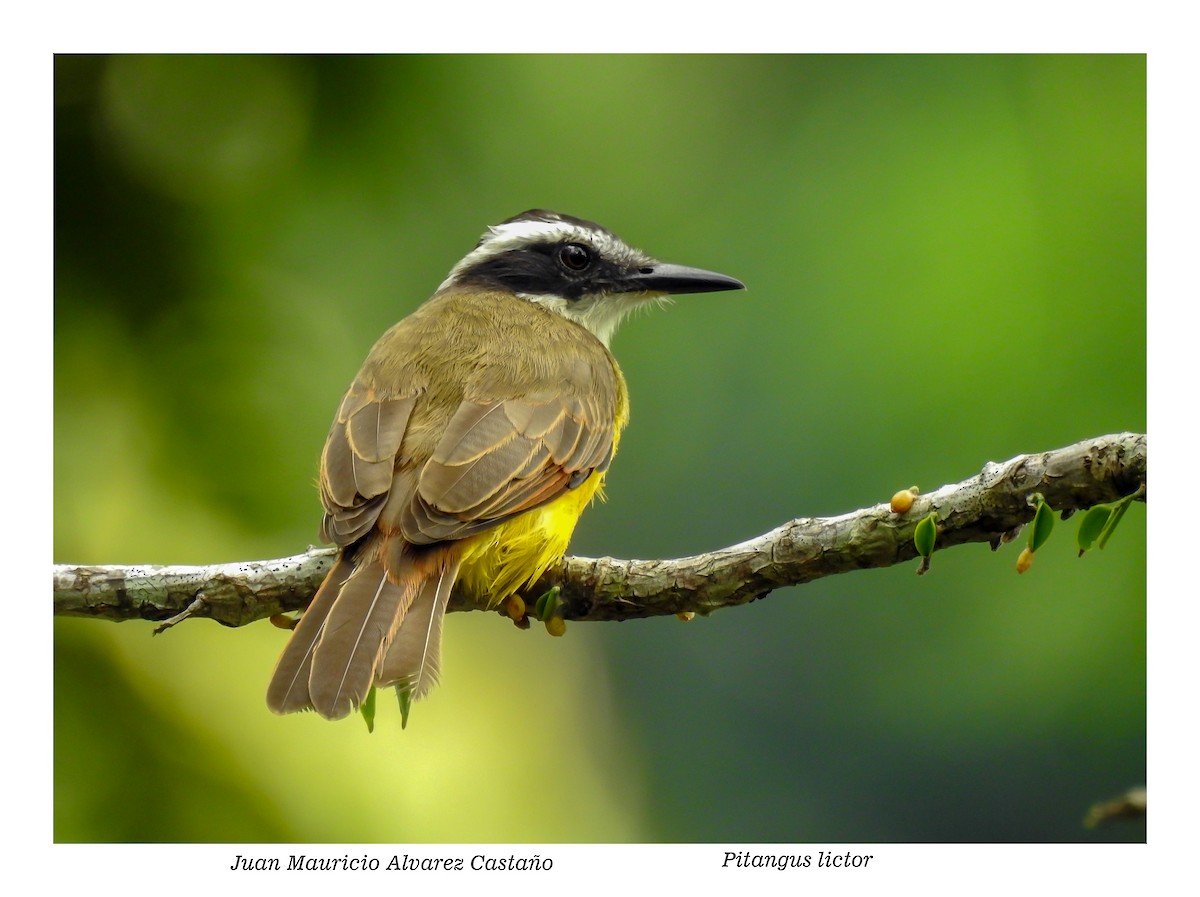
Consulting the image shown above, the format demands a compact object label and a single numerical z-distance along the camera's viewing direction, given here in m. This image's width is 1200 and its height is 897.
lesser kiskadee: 6.84
